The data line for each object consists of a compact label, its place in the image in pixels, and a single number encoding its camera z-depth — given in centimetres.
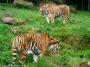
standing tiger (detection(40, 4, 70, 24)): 1948
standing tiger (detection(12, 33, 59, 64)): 1138
